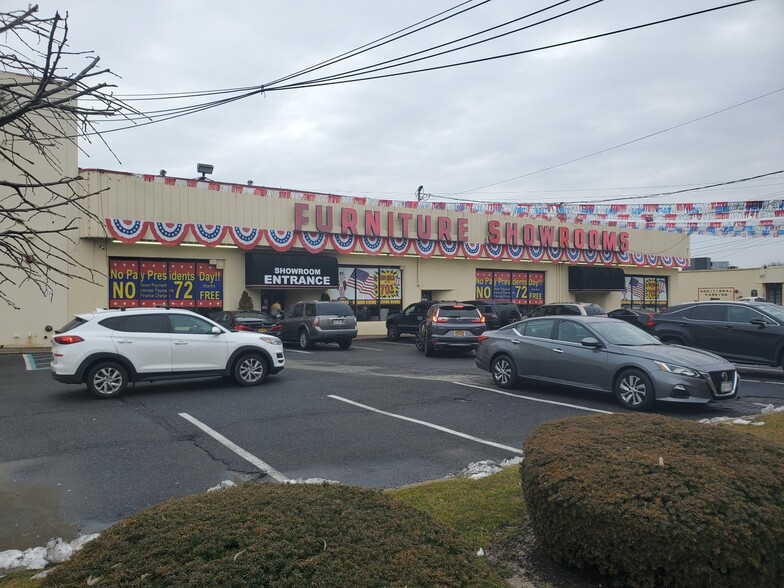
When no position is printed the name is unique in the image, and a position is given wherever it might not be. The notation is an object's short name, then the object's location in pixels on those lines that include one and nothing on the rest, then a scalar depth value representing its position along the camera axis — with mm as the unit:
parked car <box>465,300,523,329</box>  23312
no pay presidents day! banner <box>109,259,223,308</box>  23109
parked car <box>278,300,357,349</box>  21281
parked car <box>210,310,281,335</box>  21203
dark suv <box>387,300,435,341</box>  23953
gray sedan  9602
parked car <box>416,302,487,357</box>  18562
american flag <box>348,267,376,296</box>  28914
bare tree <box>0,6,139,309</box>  3287
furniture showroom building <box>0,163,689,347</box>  22562
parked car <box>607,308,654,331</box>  25562
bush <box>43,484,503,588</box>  2461
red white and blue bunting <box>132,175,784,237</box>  23281
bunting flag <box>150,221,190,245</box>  23000
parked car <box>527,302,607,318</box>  22422
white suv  10914
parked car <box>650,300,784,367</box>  13797
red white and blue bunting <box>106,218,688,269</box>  22844
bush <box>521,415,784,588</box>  3205
